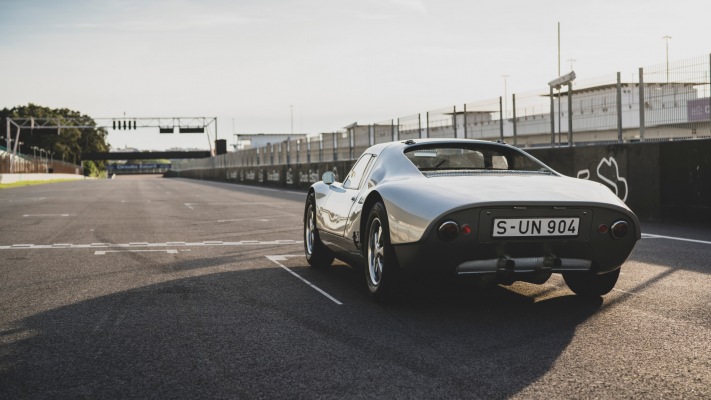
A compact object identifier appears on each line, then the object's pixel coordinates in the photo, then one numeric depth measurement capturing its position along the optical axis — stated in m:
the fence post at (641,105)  13.12
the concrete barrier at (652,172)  11.66
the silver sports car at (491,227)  4.77
